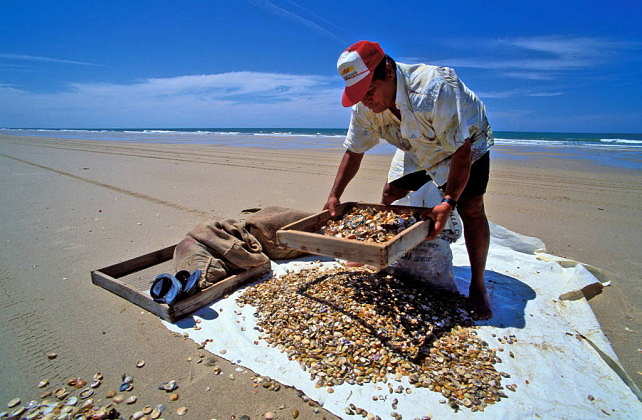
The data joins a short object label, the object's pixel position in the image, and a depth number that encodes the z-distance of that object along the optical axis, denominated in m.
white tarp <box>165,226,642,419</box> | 1.75
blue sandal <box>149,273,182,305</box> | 2.45
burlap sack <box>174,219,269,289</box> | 2.83
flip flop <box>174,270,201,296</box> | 2.51
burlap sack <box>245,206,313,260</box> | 3.45
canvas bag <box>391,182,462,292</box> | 2.71
